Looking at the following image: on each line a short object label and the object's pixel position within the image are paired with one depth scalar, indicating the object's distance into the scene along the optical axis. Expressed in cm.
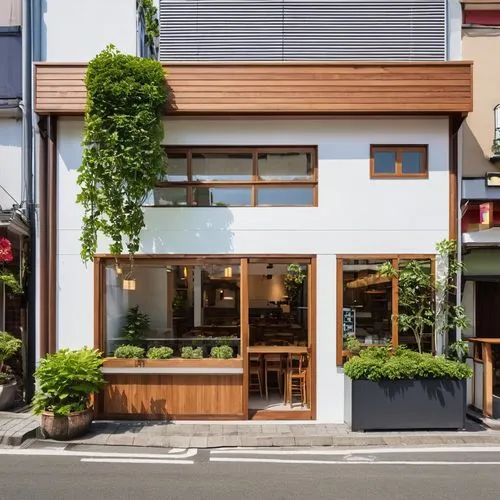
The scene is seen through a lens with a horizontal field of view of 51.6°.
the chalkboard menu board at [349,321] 845
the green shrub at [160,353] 843
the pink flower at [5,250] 841
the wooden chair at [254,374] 848
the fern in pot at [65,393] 716
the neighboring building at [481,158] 888
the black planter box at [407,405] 756
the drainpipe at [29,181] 875
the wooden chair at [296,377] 863
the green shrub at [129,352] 839
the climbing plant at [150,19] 941
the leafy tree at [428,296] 817
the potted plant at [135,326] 857
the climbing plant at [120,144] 773
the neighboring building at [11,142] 903
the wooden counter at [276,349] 841
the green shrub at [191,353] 844
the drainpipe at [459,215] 845
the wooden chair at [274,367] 857
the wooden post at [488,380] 820
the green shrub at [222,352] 842
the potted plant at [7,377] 833
